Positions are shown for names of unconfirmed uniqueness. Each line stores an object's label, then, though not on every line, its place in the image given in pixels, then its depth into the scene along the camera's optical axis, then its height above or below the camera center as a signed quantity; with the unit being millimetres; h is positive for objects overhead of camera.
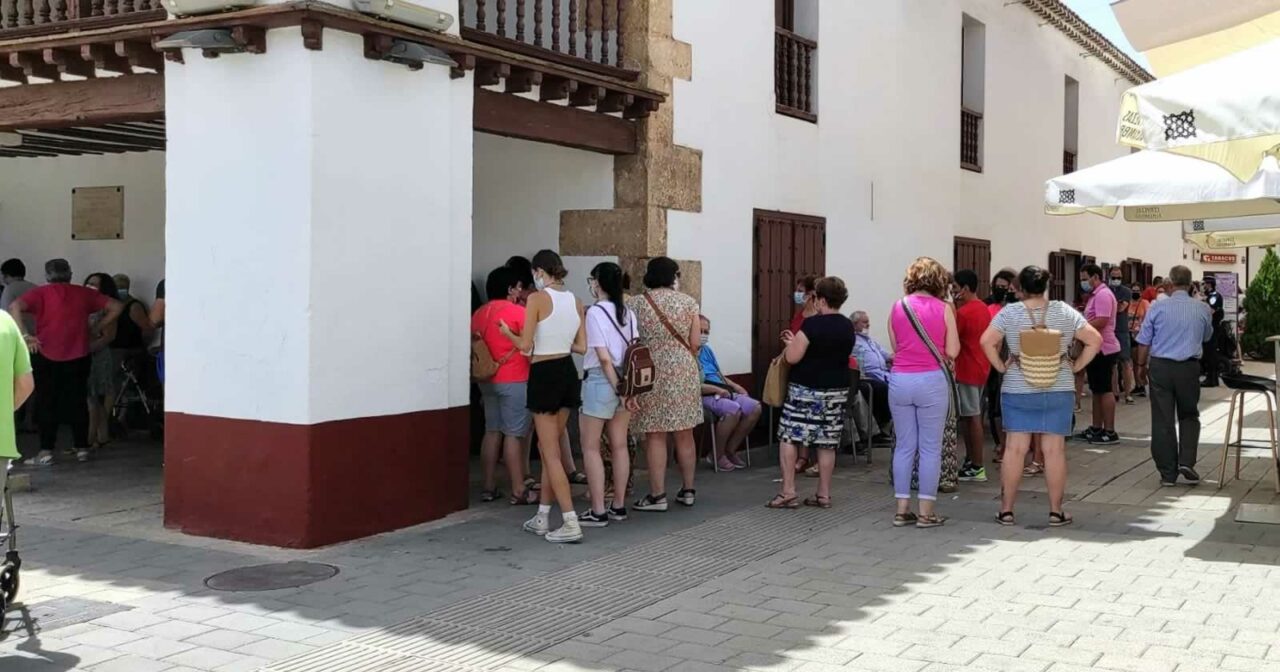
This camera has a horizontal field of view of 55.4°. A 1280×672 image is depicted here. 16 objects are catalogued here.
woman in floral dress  7809 -287
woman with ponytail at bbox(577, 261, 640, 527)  7312 -410
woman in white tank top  7020 -341
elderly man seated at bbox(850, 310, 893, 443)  10641 -457
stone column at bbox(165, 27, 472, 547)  6703 +94
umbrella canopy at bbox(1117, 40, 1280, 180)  6031 +1045
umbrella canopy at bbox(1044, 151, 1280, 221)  7125 +823
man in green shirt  4867 -301
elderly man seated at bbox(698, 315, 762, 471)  9695 -768
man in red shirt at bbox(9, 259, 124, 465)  9570 -298
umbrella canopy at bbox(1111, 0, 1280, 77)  8492 +2077
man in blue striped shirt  9055 -424
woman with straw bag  7402 -331
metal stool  8727 -521
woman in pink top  7434 -409
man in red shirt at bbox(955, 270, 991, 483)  9383 -354
